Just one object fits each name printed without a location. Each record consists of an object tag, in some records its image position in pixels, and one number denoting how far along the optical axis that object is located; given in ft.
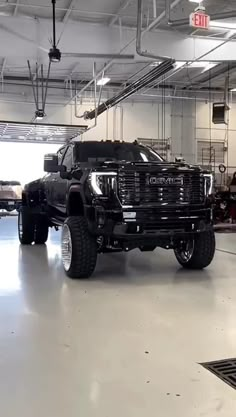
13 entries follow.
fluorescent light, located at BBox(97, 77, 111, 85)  42.27
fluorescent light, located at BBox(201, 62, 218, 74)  41.88
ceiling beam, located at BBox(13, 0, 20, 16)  27.57
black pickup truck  16.12
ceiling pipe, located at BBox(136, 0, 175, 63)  23.09
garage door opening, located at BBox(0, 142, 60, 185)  63.10
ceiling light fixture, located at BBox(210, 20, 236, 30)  26.78
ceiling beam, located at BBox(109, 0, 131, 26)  29.22
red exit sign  22.22
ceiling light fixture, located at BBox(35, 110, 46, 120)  45.03
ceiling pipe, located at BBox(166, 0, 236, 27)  23.34
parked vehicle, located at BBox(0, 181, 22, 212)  54.74
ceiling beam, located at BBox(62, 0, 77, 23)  28.48
